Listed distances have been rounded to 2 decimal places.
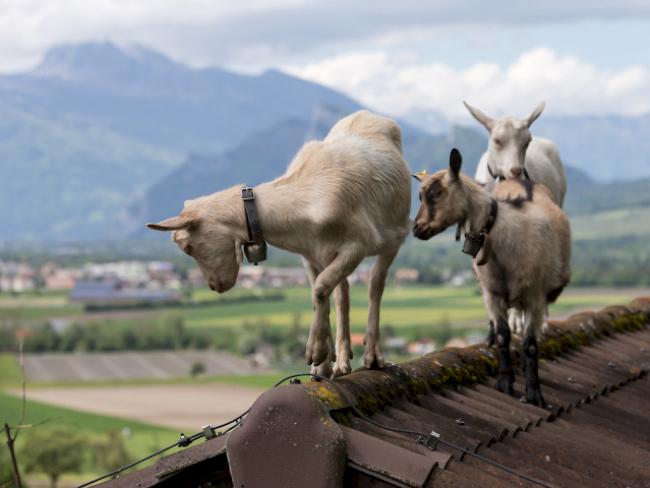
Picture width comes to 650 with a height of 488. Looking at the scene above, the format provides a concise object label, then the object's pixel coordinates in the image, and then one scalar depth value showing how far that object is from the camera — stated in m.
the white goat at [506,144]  11.00
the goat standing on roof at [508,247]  9.08
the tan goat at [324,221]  7.61
